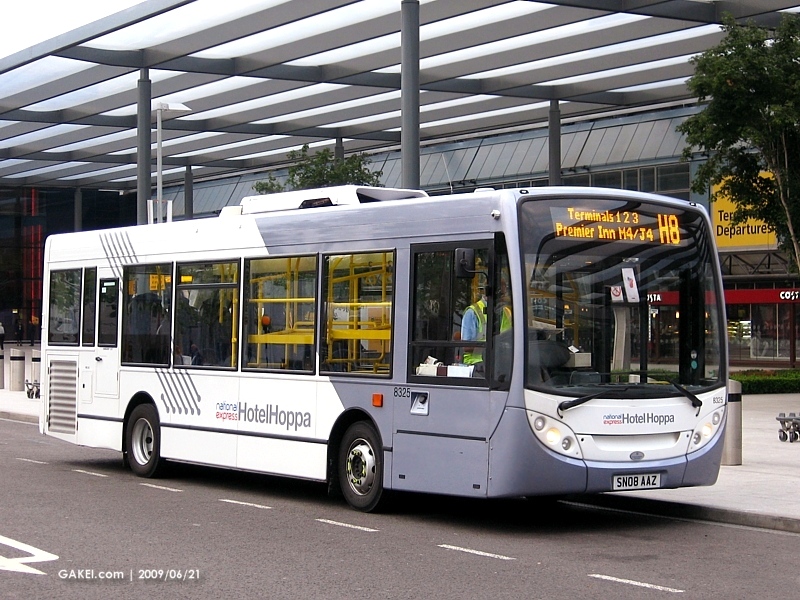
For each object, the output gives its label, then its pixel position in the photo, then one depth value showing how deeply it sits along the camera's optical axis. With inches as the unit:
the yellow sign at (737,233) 1567.4
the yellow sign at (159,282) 592.4
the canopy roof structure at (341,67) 1011.3
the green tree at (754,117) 939.3
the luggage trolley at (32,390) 1167.0
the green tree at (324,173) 1337.4
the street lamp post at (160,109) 1049.5
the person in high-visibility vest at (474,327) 430.6
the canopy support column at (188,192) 1940.2
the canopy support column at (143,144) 1216.8
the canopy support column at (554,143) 1405.6
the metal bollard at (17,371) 1280.8
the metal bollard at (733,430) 591.2
